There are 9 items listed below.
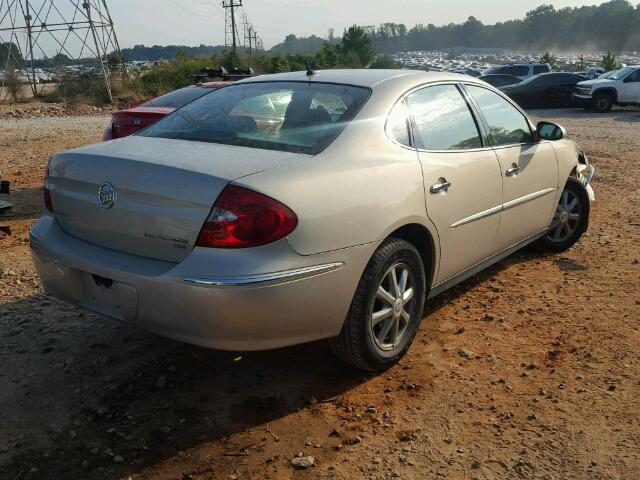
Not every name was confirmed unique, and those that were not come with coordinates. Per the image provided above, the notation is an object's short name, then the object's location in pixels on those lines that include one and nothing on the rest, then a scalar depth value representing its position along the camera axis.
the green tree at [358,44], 58.47
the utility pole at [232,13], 49.49
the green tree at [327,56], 45.69
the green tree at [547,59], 51.70
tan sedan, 2.72
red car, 7.23
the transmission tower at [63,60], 27.97
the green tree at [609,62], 37.63
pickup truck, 21.83
